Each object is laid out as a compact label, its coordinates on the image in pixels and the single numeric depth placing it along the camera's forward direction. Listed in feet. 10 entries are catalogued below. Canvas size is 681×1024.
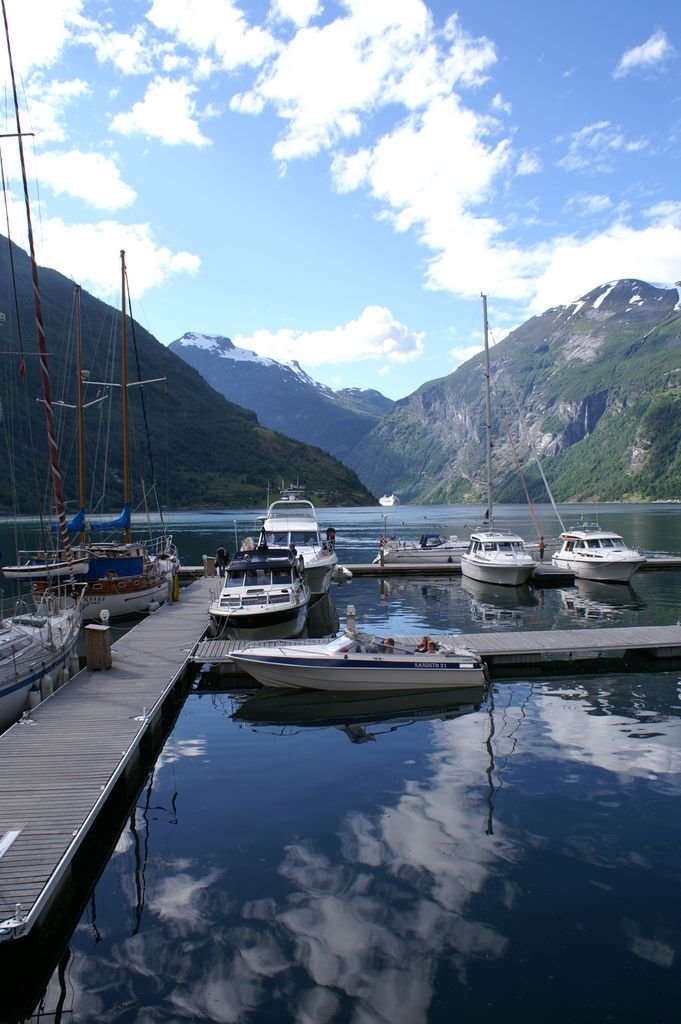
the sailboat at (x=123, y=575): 110.42
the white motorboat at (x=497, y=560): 149.28
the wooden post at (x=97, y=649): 72.13
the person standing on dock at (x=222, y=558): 127.85
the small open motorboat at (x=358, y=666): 68.33
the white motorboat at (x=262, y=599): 88.02
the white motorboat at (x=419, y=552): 188.55
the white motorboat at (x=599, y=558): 153.48
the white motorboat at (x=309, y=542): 125.49
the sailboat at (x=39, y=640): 57.72
